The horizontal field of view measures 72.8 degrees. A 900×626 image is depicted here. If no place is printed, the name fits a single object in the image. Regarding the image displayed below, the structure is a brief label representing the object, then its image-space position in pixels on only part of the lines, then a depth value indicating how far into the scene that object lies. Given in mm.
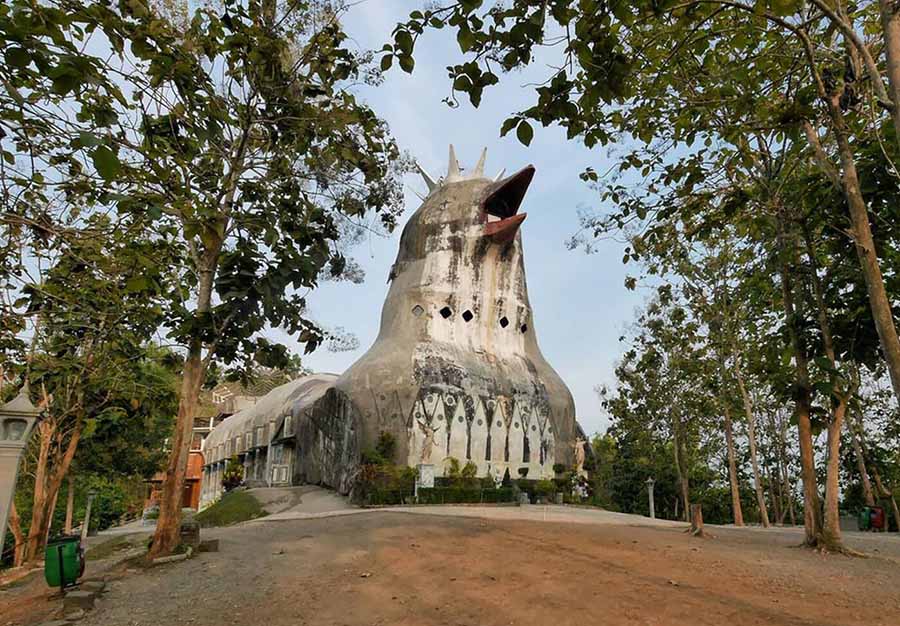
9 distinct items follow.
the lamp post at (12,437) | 5734
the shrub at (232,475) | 26953
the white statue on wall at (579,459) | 22016
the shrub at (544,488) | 19859
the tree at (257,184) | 7051
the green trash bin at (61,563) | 6516
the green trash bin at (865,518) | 15789
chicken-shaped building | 19375
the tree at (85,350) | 6781
